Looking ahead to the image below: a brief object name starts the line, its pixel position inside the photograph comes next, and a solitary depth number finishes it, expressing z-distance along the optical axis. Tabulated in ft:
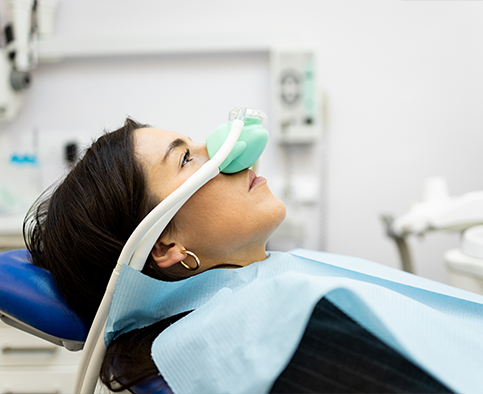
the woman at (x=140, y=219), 2.77
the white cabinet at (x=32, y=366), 4.87
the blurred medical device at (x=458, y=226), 3.67
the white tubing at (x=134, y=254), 2.41
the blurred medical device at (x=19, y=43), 6.59
